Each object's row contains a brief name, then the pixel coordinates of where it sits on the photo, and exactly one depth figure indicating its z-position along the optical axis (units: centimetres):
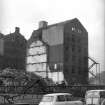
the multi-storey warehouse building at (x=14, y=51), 6750
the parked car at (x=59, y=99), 1926
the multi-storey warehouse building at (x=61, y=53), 6228
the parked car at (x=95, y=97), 2443
